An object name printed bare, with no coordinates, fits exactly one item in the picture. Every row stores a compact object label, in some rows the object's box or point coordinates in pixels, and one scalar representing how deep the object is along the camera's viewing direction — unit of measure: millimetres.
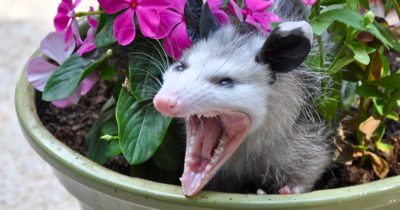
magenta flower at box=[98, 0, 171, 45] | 881
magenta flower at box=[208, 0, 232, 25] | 890
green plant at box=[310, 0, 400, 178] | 878
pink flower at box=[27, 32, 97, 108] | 959
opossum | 850
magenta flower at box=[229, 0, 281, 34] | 881
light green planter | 863
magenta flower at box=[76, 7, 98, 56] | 930
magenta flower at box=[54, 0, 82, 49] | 918
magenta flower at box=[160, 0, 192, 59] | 891
